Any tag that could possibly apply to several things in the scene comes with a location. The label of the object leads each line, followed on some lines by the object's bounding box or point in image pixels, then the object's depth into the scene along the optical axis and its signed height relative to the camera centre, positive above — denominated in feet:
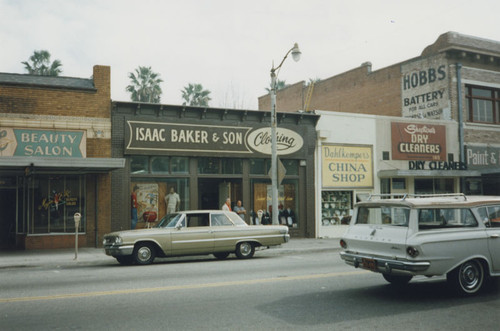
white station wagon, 24.80 -2.72
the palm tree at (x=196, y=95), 168.25 +33.99
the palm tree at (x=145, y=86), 157.58 +34.59
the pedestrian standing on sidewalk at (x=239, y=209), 64.80 -2.42
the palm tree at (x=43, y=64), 157.38 +42.23
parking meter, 47.67 -2.32
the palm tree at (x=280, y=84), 207.60 +45.70
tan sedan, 42.65 -4.26
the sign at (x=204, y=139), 61.46 +7.09
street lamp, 57.52 +4.67
